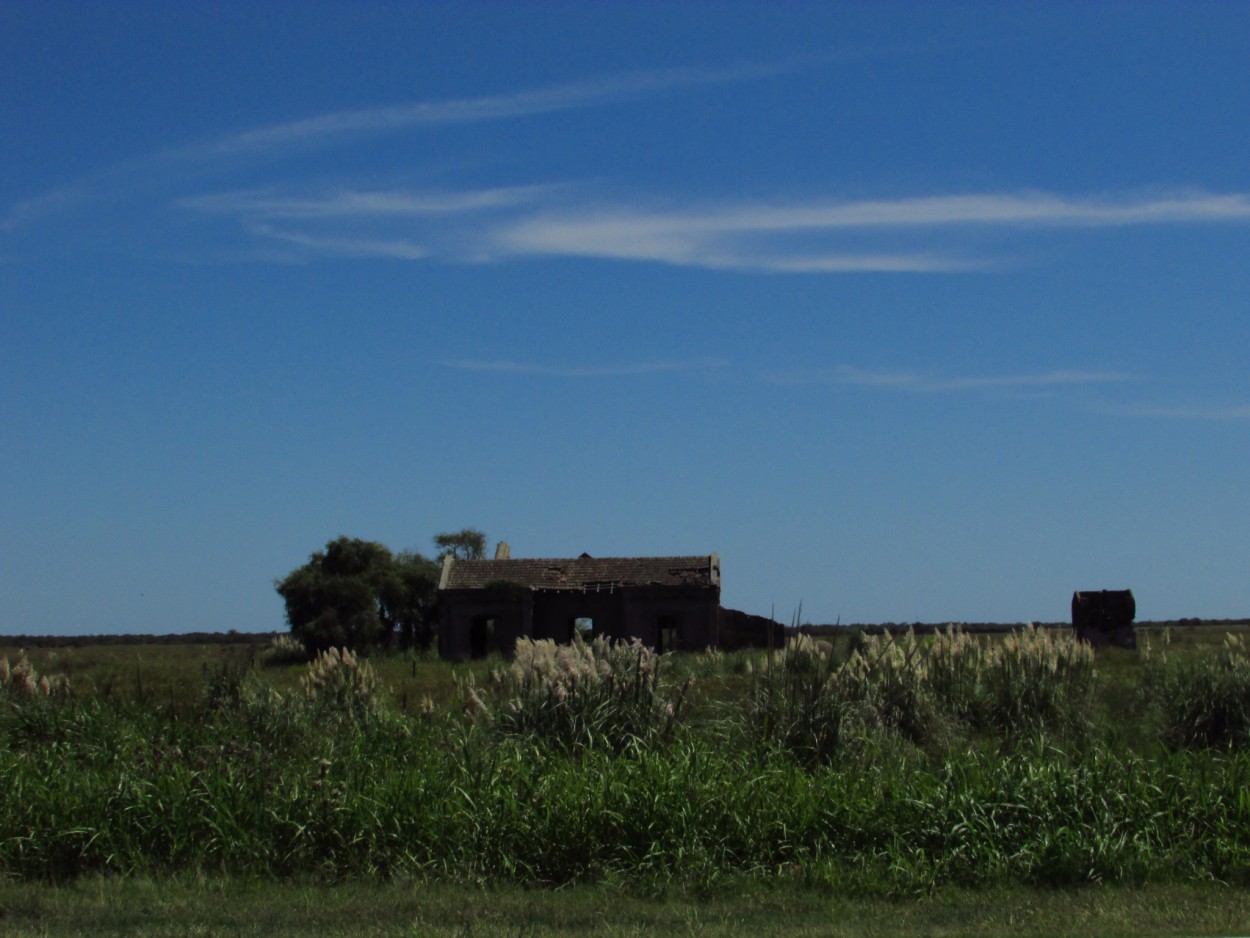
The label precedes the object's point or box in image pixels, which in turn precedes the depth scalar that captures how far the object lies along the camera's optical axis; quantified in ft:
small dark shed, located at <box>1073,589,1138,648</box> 107.14
